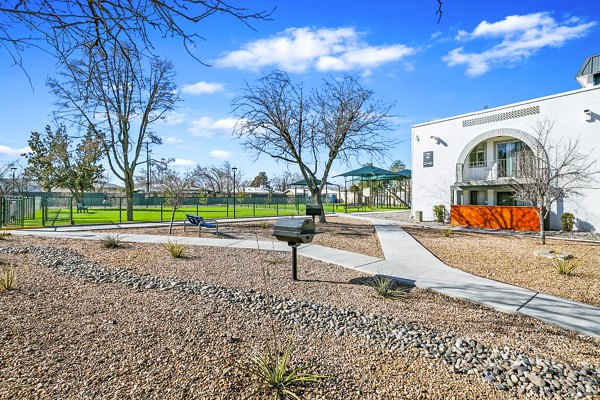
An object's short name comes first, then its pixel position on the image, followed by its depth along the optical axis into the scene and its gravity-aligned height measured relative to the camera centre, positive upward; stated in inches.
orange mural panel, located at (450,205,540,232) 665.6 -37.8
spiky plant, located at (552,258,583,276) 289.6 -58.8
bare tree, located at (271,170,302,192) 3480.6 +219.6
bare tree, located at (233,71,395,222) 690.2 +152.6
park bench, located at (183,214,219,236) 526.3 -32.3
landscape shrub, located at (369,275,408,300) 225.3 -62.3
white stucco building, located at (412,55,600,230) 631.8 +121.9
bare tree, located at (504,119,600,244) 519.2 +60.6
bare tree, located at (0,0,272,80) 105.0 +59.2
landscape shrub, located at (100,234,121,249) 381.8 -46.7
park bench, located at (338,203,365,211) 1665.8 -23.8
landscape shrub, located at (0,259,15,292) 201.8 -48.5
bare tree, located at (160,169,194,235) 595.2 +25.2
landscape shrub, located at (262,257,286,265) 323.2 -58.1
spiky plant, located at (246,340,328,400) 111.0 -61.2
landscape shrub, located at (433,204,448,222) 857.5 -30.6
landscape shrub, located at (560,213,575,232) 635.5 -41.2
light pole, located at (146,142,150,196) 1036.5 +165.4
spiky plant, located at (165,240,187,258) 336.5 -49.1
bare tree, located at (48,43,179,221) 897.5 +211.9
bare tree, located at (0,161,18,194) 1267.1 +90.5
